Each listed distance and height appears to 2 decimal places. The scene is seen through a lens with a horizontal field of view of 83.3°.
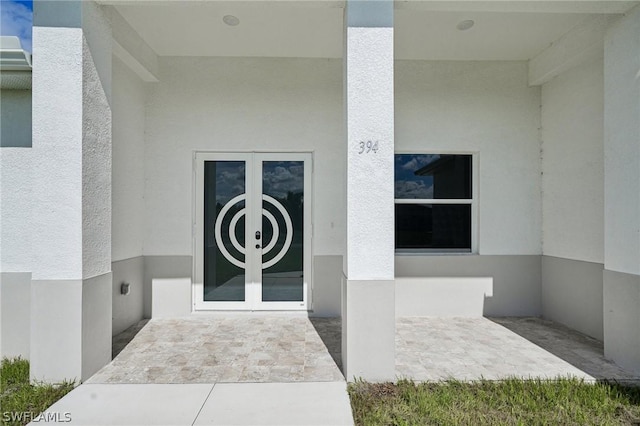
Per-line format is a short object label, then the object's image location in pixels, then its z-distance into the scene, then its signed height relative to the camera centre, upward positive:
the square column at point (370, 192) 4.19 +0.28
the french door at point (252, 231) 6.88 -0.31
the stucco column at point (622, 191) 4.55 +0.34
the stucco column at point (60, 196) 4.14 +0.20
